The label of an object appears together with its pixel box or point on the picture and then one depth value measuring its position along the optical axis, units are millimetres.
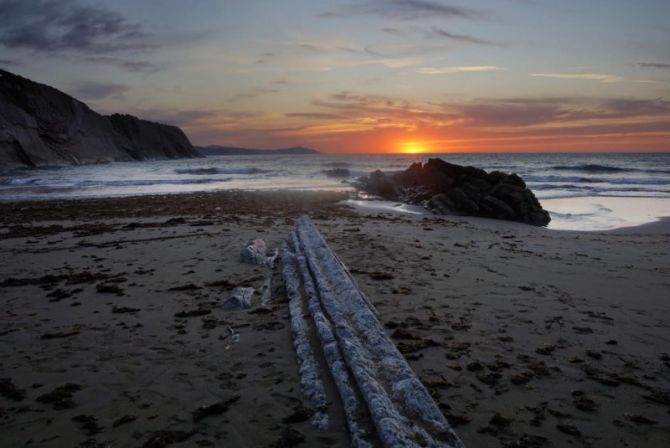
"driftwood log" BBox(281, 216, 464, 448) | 2156
